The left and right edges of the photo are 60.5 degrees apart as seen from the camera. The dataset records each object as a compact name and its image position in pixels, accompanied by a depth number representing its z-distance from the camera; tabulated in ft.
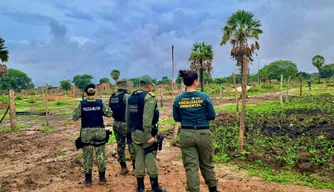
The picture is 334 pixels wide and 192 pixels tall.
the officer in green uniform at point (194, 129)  13.84
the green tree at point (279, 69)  242.78
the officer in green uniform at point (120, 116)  20.16
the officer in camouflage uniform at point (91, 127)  18.30
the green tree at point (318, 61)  194.49
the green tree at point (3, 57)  53.87
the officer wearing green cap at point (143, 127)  15.80
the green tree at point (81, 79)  261.03
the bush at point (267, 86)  145.92
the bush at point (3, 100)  111.96
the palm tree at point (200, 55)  96.94
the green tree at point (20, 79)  268.58
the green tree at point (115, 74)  178.09
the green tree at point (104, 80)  305.82
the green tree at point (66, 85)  206.89
